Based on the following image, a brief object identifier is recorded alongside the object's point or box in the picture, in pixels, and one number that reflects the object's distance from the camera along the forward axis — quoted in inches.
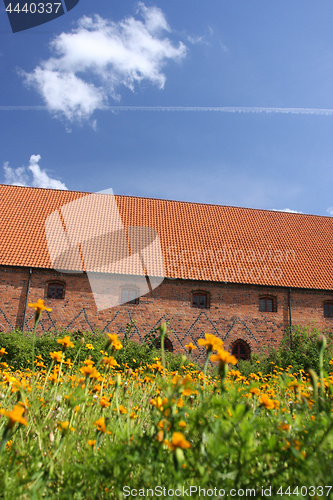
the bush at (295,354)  495.5
